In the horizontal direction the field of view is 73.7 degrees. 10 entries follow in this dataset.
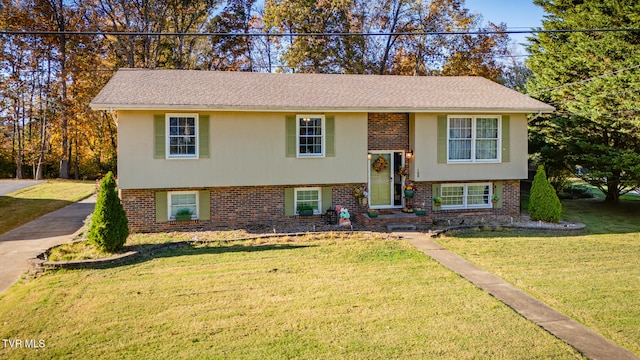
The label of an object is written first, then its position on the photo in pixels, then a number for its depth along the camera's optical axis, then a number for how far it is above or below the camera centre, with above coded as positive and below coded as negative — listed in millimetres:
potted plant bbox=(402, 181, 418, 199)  13797 -520
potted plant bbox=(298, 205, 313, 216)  13492 -1130
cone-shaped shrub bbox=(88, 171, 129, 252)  9438 -1053
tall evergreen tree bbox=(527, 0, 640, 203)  14836 +3231
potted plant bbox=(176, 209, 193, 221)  12688 -1202
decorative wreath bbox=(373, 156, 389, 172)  14312 +335
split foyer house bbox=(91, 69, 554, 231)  12375 +920
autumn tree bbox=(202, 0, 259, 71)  30656 +9861
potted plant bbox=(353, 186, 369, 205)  13797 -650
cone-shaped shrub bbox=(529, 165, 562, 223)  13688 -866
